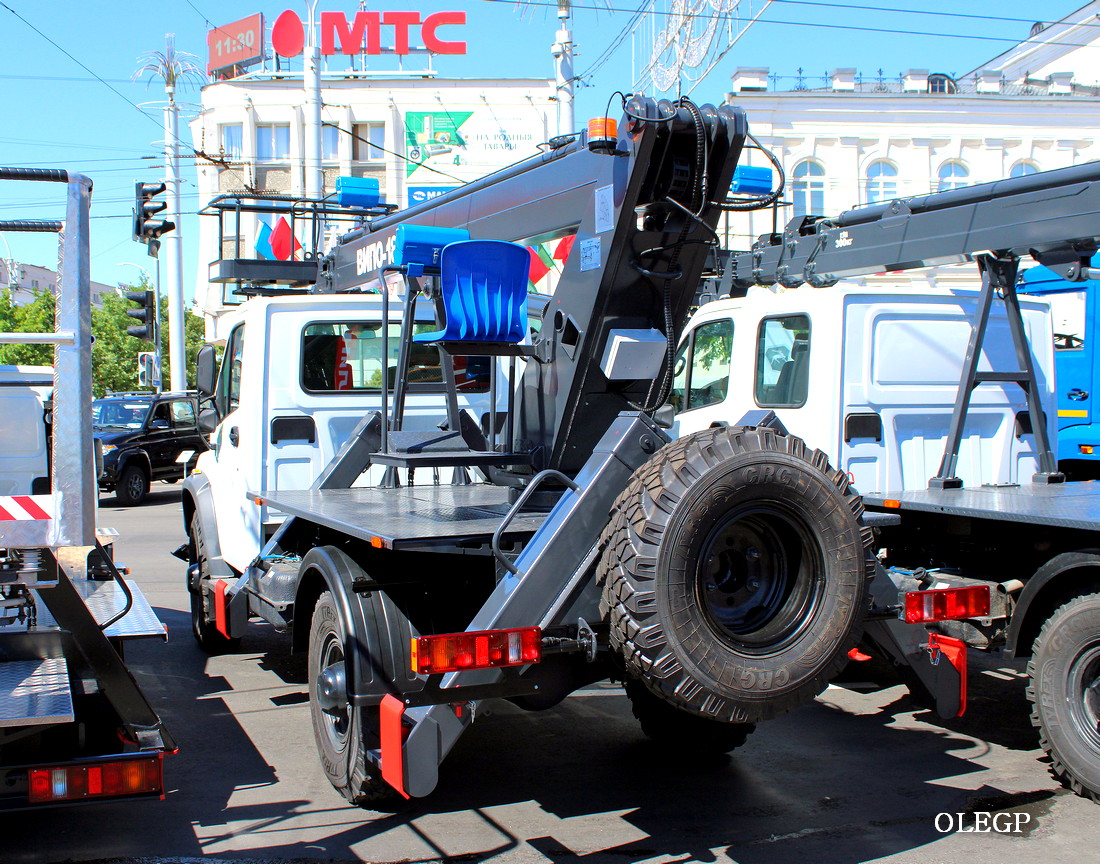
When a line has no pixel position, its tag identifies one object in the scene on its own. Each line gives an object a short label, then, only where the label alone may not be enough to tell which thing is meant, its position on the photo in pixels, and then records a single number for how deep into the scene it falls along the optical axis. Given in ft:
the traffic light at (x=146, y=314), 59.57
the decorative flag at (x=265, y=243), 32.94
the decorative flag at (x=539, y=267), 25.09
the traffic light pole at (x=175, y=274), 101.45
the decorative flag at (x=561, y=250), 22.43
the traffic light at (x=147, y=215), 54.75
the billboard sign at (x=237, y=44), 163.43
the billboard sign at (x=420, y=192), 101.46
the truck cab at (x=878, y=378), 22.06
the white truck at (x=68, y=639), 10.93
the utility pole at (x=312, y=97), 68.23
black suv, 60.54
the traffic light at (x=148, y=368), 71.46
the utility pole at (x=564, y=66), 67.92
